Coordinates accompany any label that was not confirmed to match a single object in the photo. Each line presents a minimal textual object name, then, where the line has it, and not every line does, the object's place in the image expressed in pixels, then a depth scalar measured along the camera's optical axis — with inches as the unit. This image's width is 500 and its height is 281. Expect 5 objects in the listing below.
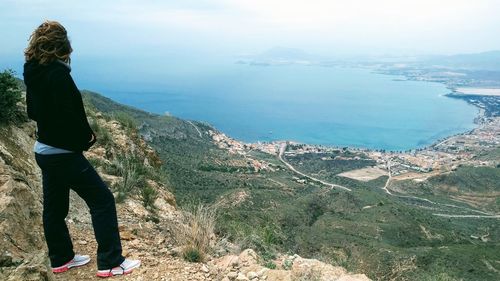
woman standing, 118.6
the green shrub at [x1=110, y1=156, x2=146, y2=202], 251.7
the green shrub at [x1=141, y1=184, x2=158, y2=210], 261.6
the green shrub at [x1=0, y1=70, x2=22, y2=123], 234.8
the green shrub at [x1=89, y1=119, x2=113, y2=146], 330.3
